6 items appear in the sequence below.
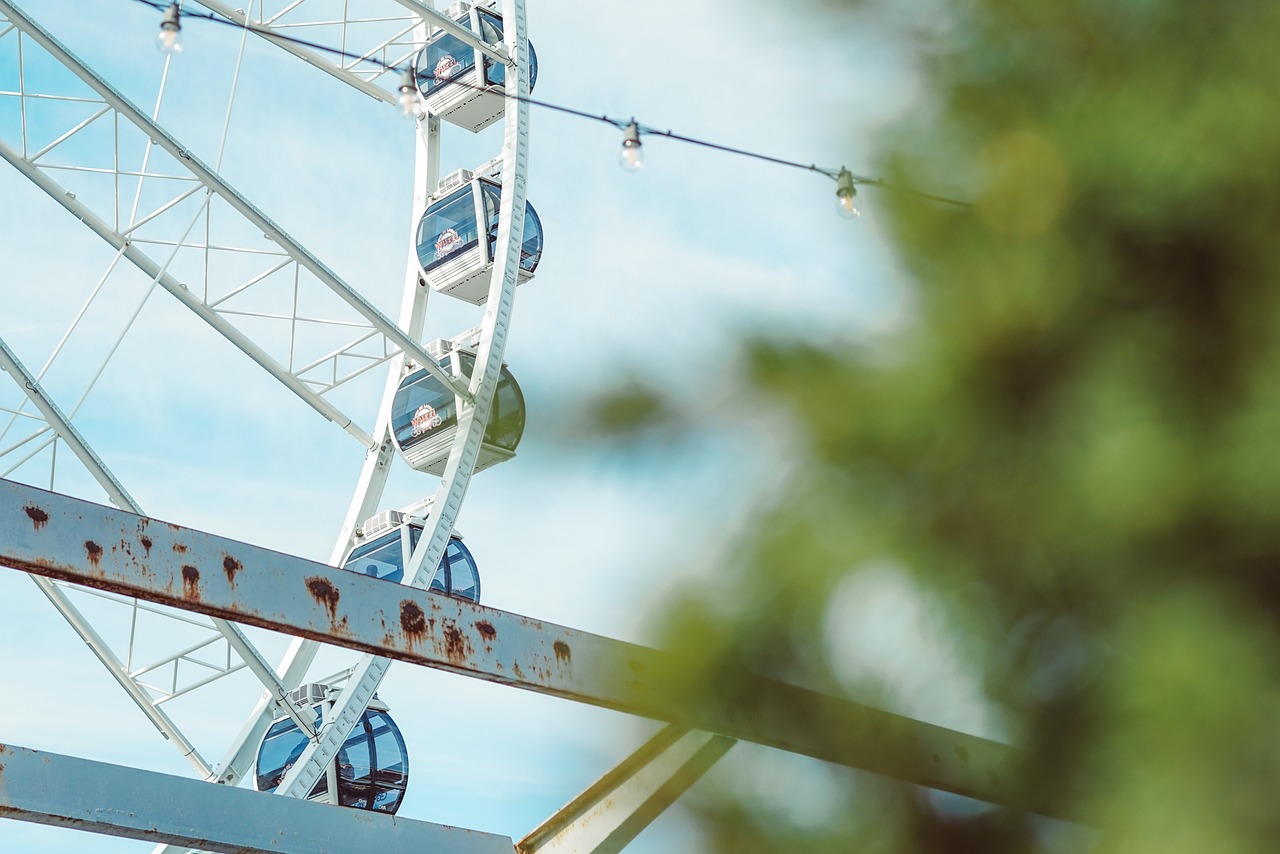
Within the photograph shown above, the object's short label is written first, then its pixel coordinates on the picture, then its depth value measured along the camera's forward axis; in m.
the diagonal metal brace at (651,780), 2.23
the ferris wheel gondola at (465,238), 30.81
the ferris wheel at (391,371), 27.66
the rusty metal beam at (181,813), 4.63
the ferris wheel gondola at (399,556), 29.94
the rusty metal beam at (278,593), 4.12
